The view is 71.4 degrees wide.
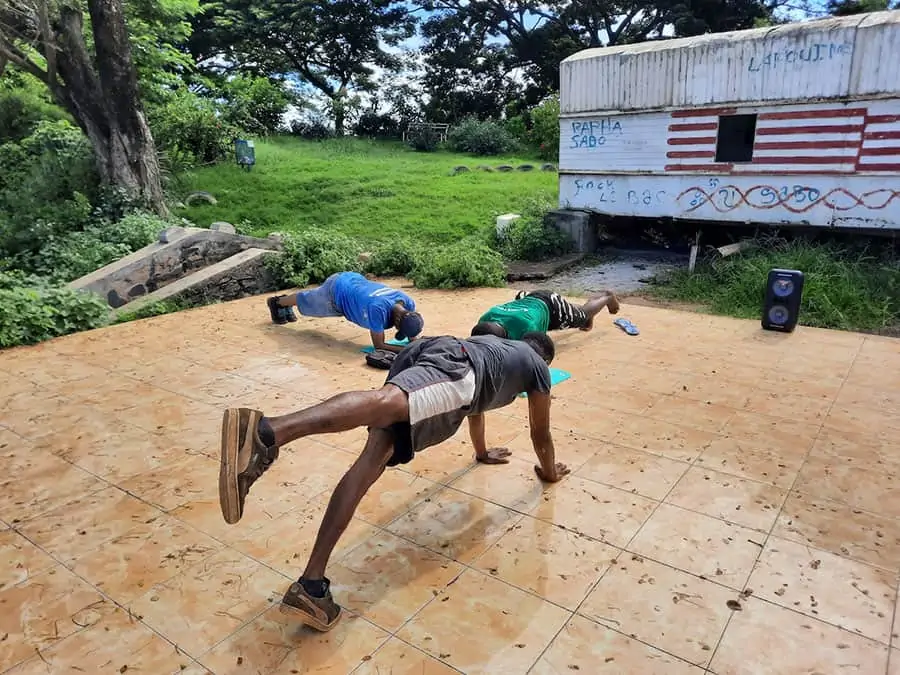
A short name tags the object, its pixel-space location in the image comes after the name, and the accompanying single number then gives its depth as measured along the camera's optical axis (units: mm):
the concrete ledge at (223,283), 8164
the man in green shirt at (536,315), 4941
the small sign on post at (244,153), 15742
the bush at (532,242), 11250
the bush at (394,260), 9898
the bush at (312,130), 23266
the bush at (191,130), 14133
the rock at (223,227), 10281
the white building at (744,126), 8367
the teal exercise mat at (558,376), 5259
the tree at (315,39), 25703
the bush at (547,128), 21141
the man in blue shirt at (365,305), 5707
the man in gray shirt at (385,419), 2215
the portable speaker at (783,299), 6531
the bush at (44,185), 10625
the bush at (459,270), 8984
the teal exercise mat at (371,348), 6182
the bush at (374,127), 25578
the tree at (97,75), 10602
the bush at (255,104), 18562
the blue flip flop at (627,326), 6662
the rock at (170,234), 9039
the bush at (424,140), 22762
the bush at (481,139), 21797
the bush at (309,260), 9188
